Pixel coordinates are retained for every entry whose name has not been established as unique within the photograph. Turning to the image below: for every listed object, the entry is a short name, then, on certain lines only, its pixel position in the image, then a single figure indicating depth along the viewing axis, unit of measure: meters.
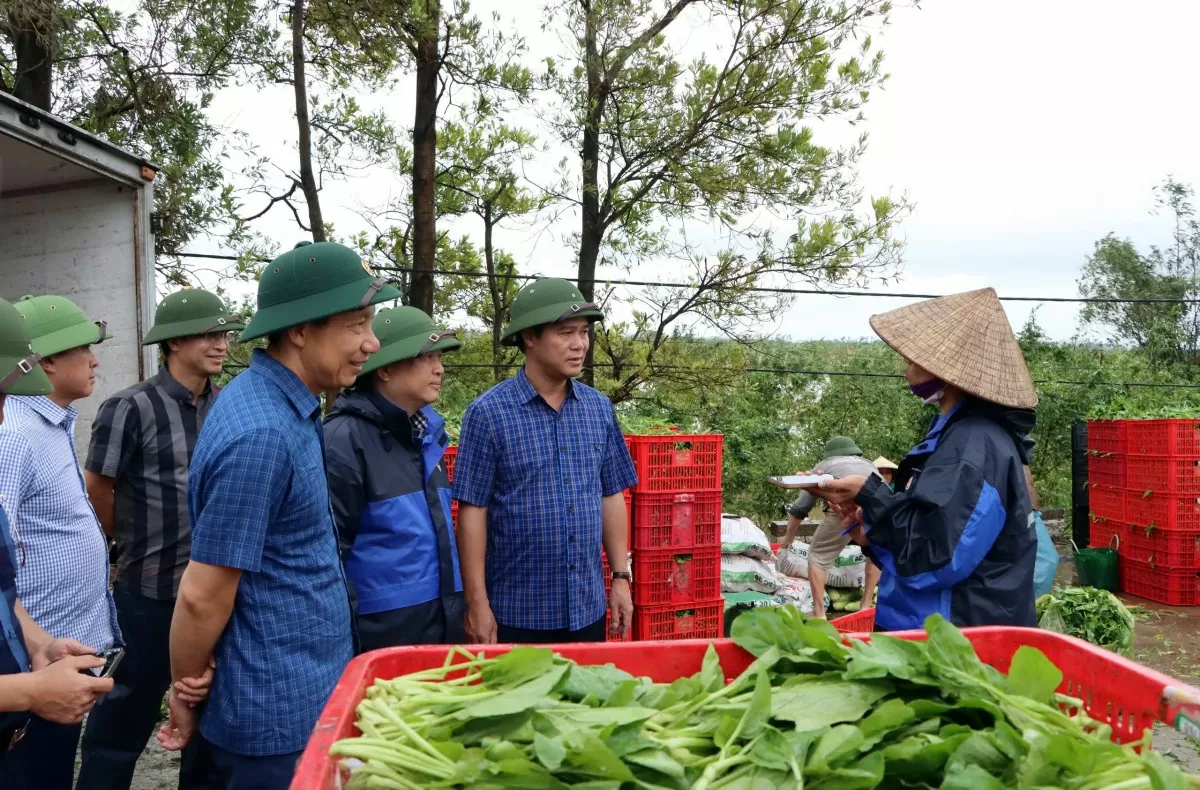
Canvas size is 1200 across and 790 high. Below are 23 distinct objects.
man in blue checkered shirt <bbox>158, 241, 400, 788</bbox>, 1.98
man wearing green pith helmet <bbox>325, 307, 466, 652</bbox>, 2.99
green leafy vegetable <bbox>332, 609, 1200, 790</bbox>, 1.16
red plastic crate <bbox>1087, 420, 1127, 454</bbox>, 8.64
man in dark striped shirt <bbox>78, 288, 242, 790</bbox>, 3.43
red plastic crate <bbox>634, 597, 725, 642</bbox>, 5.57
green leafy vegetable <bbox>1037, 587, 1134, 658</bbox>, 5.21
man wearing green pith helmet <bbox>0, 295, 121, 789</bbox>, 2.62
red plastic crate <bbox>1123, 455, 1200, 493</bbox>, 8.01
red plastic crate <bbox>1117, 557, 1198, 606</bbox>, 8.20
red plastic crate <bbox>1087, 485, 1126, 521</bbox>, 8.75
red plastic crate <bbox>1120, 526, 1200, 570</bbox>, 8.14
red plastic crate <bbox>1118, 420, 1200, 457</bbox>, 7.96
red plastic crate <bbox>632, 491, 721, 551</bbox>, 5.51
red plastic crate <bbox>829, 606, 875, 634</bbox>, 4.70
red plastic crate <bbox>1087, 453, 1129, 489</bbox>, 8.71
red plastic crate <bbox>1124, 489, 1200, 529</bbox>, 8.05
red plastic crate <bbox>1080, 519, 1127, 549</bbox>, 8.88
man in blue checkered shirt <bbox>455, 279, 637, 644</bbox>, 3.34
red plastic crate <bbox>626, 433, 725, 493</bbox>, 5.48
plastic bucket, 8.84
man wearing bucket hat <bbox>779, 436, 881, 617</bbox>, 7.01
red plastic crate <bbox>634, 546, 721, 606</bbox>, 5.56
